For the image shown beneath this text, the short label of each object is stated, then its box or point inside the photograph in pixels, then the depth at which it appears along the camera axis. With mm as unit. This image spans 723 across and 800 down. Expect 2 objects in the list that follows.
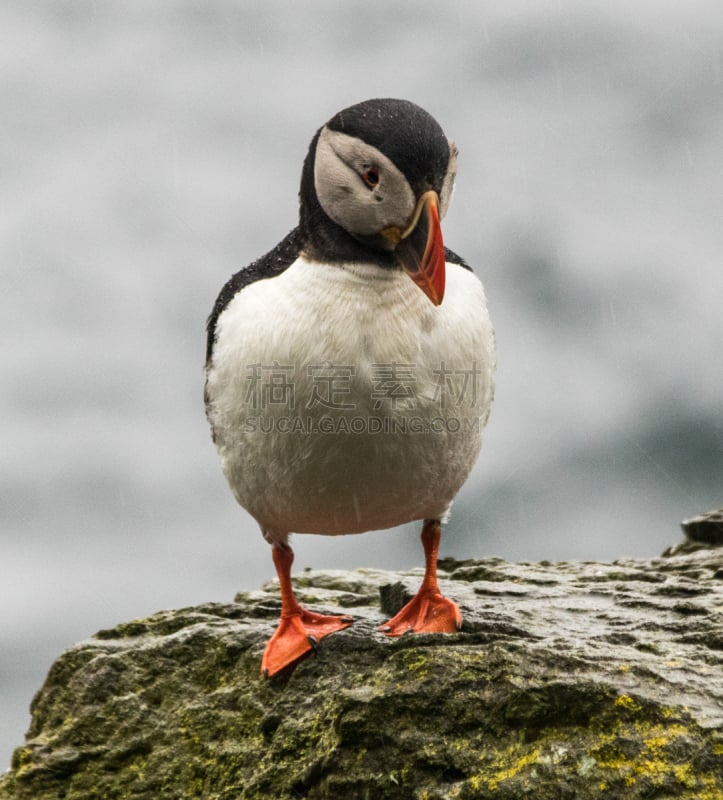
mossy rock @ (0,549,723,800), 9086
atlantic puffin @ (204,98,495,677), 10266
